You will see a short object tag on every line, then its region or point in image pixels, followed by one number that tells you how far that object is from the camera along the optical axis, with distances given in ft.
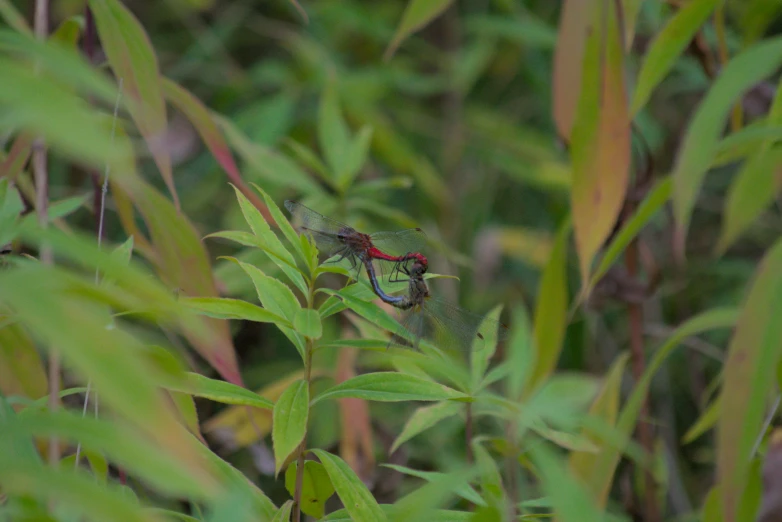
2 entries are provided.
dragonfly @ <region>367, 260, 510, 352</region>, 11.10
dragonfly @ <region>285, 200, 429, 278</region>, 11.19
